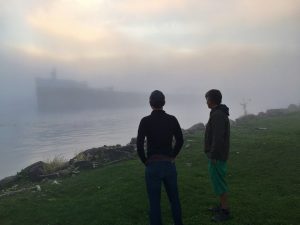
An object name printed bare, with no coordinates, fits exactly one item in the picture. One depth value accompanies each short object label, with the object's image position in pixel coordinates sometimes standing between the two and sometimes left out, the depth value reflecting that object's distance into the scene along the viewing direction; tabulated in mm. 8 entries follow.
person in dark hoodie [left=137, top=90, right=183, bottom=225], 4401
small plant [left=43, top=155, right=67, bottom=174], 11909
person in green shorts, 5231
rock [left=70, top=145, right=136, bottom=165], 12502
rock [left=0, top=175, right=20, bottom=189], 11205
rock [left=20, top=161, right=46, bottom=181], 11236
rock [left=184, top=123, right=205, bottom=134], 17940
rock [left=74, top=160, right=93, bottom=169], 11814
